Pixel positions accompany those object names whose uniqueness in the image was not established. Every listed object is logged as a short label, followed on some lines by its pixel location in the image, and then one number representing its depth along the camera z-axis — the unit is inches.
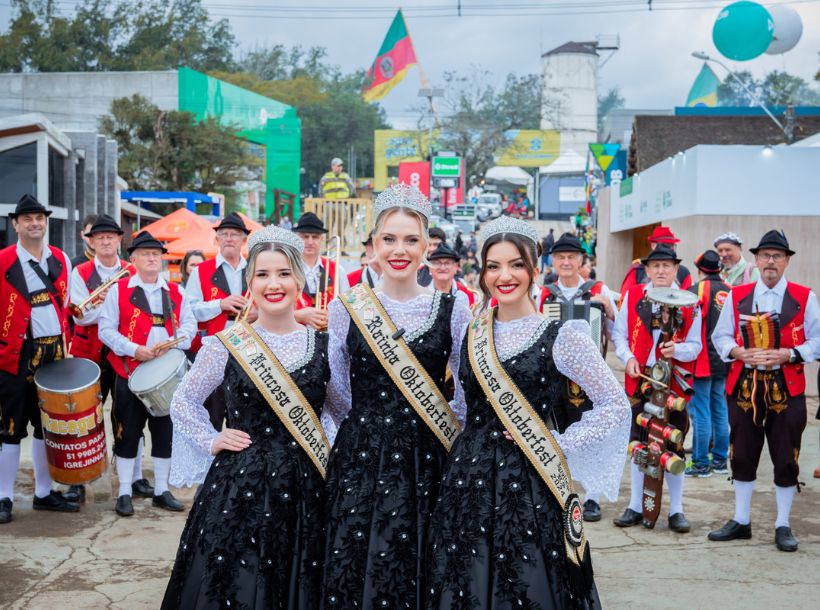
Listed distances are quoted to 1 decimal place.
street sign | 1535.4
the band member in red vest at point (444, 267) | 282.5
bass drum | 229.1
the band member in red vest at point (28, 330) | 235.9
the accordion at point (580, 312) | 240.5
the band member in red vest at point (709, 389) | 292.8
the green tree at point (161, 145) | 994.7
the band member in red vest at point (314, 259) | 280.1
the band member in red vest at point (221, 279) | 269.3
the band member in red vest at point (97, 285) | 257.1
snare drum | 229.8
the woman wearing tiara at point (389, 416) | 131.1
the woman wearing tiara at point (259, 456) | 133.1
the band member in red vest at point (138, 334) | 244.8
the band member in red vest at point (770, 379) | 218.1
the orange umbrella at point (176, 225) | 582.2
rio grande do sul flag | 1867.6
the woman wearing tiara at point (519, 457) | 124.3
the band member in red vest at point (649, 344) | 238.5
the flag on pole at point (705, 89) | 1514.5
